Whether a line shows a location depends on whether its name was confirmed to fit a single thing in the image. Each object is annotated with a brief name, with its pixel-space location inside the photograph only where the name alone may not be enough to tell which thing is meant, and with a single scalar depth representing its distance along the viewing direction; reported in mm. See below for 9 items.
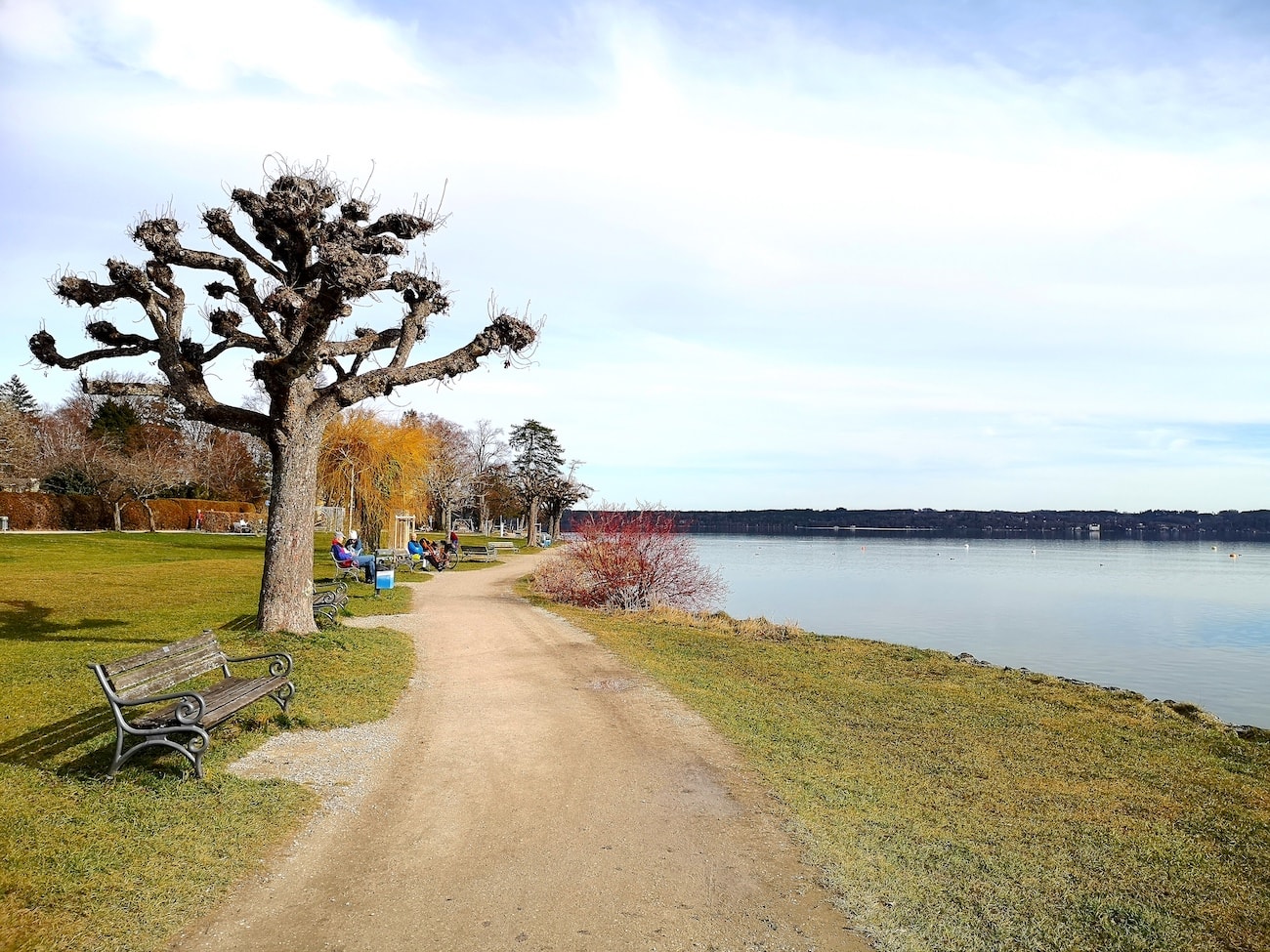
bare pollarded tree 11820
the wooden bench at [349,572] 22647
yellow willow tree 33219
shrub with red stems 22750
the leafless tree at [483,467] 81000
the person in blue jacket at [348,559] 22562
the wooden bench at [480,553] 38906
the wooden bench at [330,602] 14571
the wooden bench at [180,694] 6484
